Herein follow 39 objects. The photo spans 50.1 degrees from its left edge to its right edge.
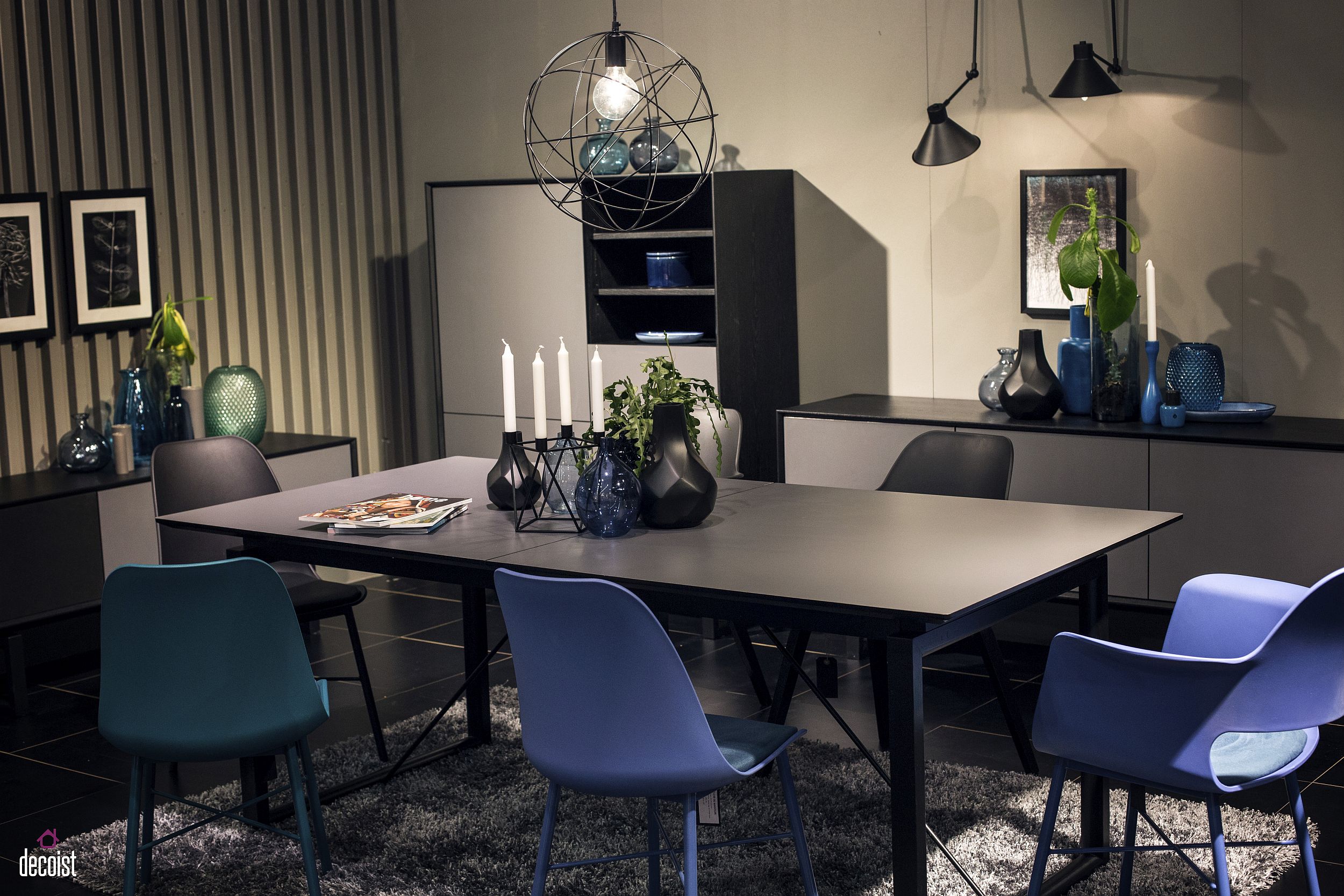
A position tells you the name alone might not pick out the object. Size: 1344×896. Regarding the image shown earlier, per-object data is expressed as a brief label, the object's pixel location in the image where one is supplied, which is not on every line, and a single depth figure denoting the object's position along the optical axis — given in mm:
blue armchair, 2504
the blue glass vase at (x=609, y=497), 3328
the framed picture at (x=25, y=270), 5238
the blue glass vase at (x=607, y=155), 5672
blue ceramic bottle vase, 5105
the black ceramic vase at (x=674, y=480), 3373
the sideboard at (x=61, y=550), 4812
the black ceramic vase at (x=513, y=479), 3586
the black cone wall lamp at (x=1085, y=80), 4910
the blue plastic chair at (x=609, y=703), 2541
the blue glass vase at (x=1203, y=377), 4906
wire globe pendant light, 5816
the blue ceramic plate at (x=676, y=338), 5801
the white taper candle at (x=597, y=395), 3352
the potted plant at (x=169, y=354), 5625
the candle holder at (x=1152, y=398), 4852
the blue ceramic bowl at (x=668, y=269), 5840
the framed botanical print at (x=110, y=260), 5484
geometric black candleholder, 3488
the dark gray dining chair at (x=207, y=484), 4516
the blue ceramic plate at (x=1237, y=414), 4746
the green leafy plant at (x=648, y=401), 3486
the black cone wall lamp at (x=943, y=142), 5172
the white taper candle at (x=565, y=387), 3367
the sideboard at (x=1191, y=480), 4441
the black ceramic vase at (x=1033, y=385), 5023
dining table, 2676
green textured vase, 5719
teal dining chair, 2914
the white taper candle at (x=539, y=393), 3456
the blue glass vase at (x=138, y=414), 5492
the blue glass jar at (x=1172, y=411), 4773
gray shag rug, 3266
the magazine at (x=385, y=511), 3502
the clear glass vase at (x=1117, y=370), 4938
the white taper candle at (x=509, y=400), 3410
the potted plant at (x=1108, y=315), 4812
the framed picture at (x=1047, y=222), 5172
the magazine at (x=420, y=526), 3455
